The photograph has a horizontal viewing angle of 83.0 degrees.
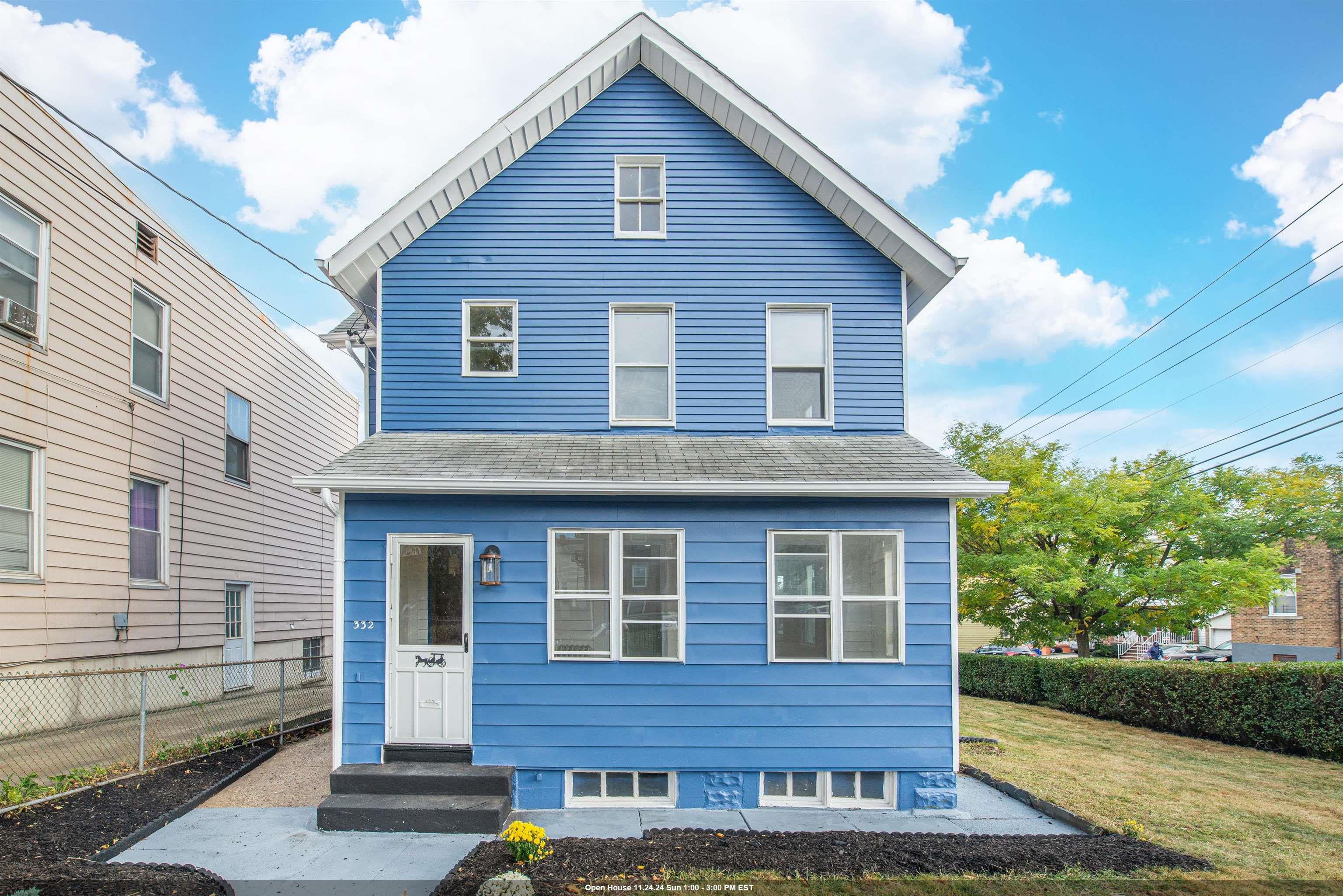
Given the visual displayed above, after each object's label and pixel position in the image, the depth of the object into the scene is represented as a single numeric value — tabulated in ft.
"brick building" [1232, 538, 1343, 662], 89.76
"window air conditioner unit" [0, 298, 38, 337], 29.09
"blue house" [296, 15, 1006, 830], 24.14
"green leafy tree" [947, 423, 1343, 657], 52.18
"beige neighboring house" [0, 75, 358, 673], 30.12
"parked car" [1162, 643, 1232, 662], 111.86
